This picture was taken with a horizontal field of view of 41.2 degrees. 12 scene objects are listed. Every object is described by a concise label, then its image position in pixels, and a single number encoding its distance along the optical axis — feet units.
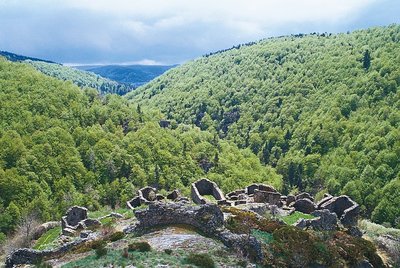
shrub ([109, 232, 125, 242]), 101.74
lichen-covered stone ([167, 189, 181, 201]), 222.01
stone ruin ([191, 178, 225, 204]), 204.67
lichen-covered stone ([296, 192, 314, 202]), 224.98
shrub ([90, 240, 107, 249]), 96.04
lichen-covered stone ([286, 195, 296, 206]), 210.01
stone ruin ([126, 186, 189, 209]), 206.58
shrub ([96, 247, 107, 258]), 88.31
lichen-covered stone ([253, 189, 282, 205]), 206.41
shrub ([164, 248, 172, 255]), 88.88
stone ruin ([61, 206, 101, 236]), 166.14
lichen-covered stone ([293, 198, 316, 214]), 189.98
